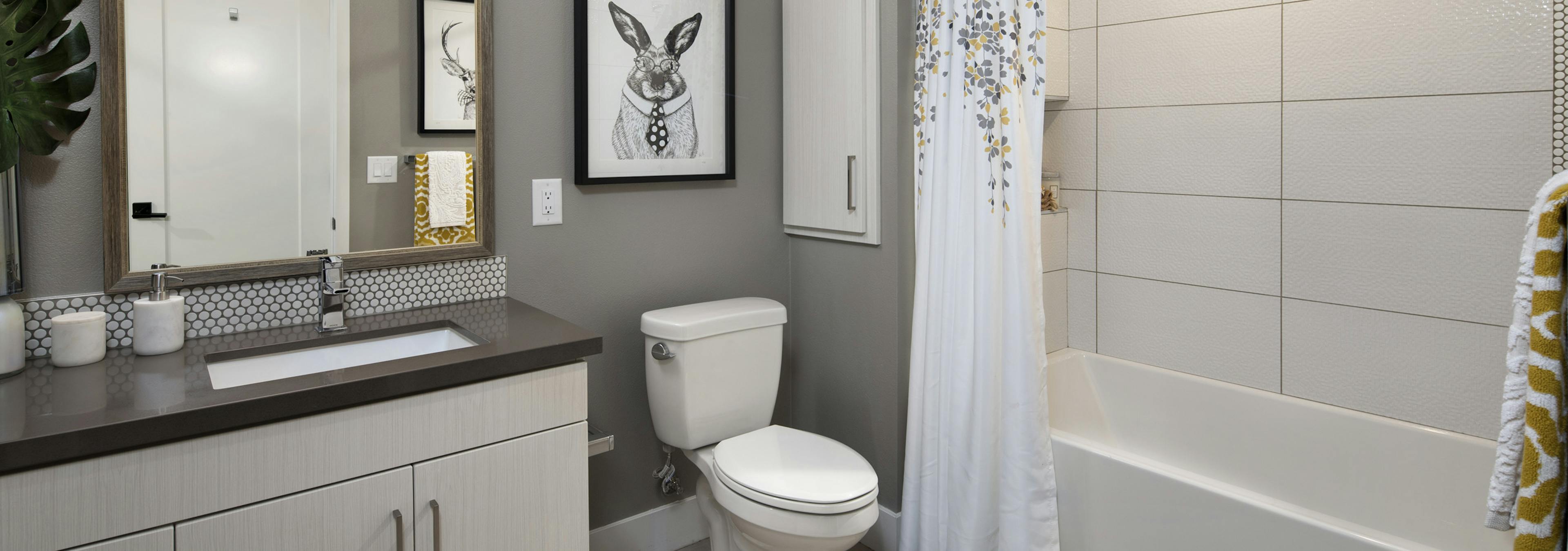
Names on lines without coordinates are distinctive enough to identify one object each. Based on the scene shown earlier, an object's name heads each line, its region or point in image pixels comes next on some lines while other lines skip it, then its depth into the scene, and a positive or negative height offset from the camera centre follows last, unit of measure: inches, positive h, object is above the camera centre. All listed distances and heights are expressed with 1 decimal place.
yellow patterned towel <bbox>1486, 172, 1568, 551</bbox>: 36.3 -7.4
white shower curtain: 76.8 -4.5
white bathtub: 69.8 -23.2
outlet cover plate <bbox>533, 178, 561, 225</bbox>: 81.3 +4.3
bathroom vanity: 43.3 -12.8
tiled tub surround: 71.2 +5.8
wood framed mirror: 60.0 +9.2
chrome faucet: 66.3 -4.3
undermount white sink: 58.7 -8.9
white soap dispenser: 57.6 -5.7
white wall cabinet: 86.9 +14.2
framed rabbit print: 83.7 +17.0
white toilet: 70.8 -20.6
